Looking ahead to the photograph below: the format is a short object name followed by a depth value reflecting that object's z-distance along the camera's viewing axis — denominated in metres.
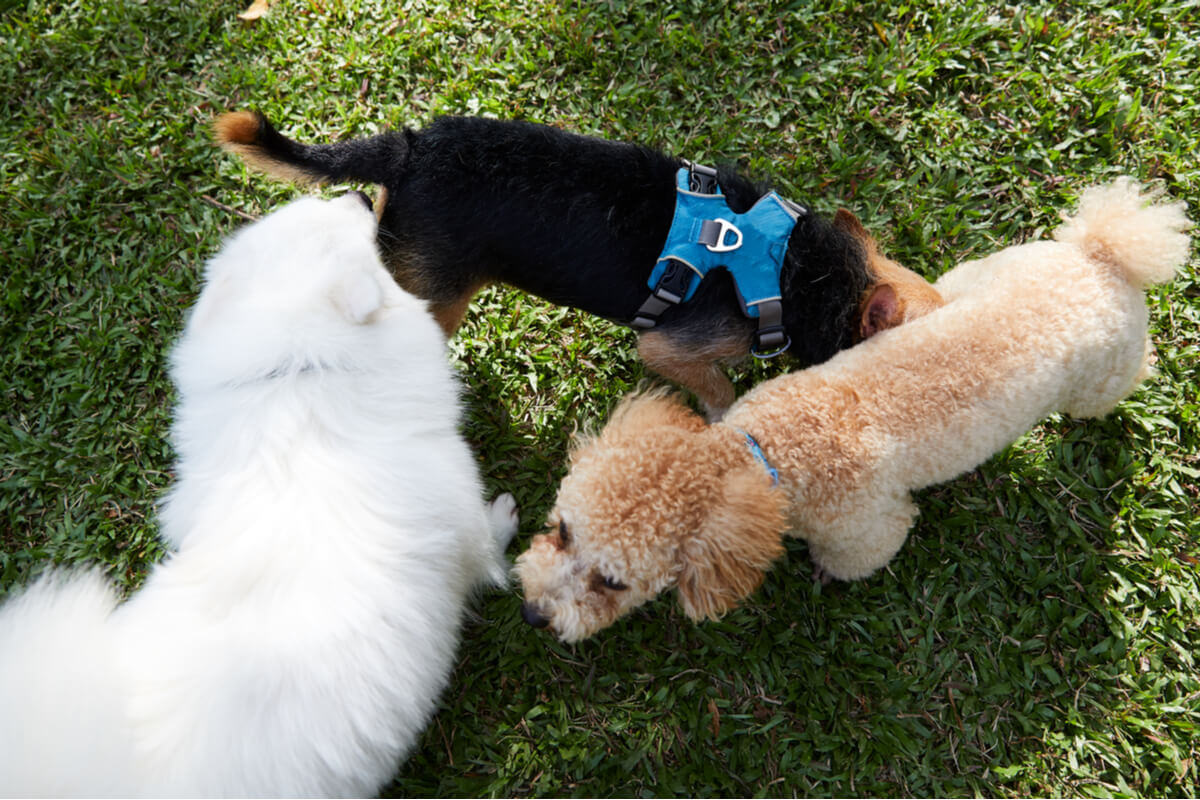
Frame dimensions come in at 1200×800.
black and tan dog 0.86
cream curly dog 0.75
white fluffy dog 0.67
